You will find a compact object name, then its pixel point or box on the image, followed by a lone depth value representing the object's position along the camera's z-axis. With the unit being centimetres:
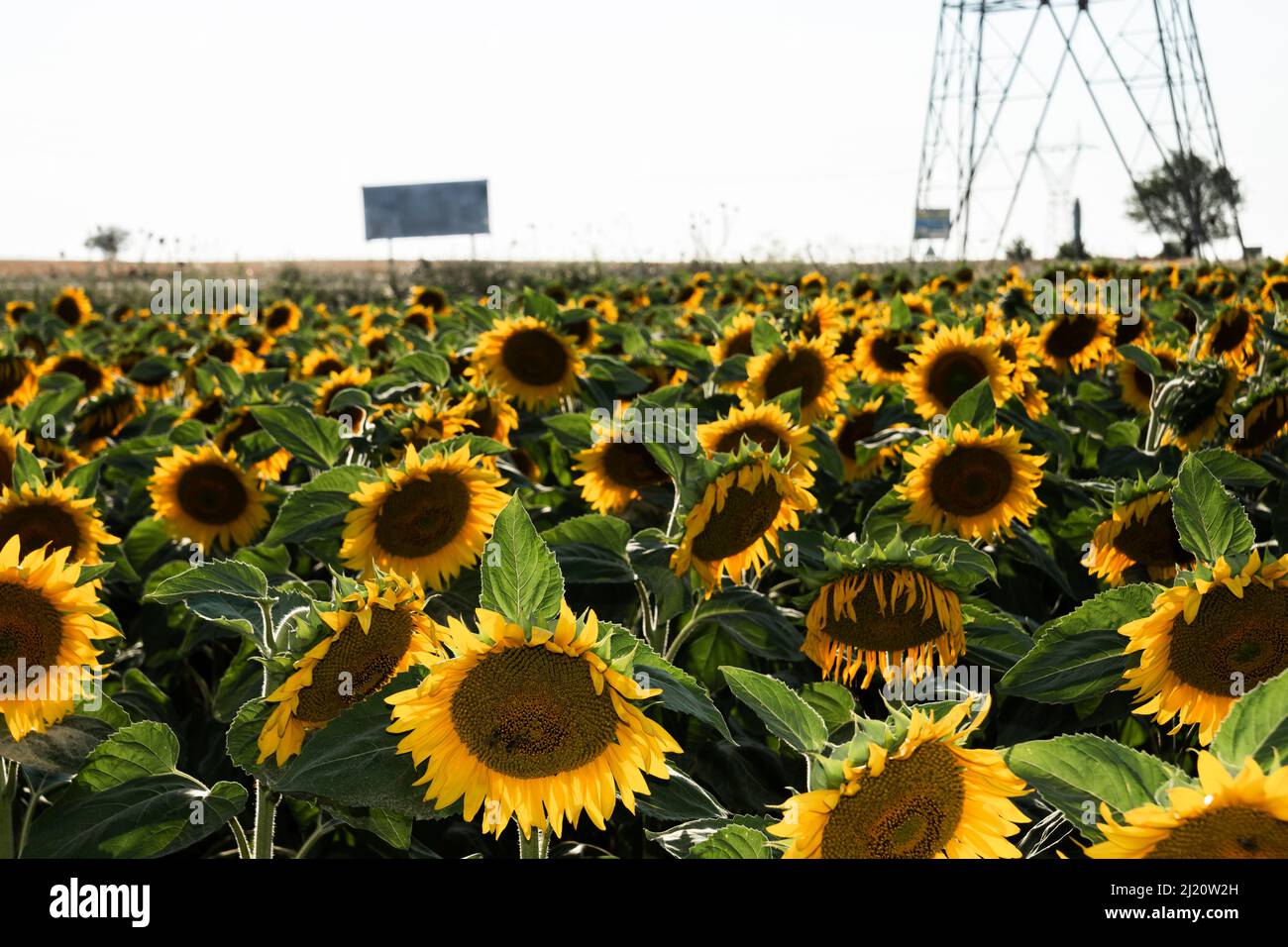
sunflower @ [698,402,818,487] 334
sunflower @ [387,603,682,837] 154
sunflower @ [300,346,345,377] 579
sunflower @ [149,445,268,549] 393
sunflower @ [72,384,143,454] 502
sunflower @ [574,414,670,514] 356
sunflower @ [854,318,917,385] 533
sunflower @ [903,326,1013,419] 448
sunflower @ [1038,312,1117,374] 536
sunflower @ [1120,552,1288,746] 177
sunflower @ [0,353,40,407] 571
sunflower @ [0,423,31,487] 352
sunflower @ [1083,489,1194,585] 267
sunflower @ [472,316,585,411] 468
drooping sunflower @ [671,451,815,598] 261
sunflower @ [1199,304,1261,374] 514
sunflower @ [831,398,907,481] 439
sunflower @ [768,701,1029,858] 138
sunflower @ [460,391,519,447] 383
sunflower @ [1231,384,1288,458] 356
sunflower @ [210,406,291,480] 429
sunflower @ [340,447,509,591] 277
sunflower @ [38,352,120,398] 624
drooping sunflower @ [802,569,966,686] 237
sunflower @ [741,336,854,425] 447
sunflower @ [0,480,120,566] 298
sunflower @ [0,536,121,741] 194
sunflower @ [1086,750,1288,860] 113
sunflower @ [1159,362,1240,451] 382
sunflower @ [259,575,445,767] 181
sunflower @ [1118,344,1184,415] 495
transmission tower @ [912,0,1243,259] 1978
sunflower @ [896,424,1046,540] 326
